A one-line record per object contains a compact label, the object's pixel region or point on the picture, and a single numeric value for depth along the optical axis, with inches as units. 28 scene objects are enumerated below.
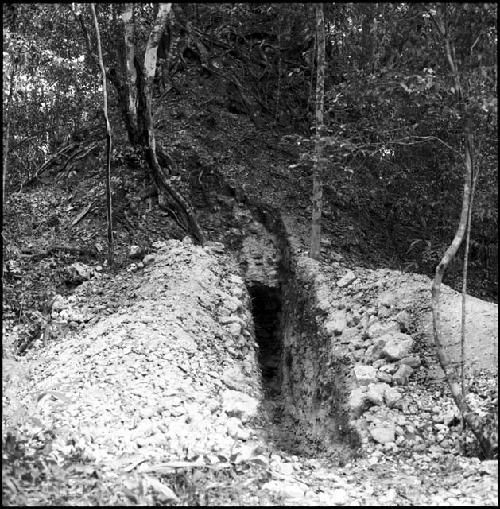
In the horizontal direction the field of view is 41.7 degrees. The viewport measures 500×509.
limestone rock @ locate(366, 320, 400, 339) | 434.9
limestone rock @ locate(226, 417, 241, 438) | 334.9
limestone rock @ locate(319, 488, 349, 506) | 276.6
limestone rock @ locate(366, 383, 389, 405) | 381.4
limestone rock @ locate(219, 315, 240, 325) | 489.6
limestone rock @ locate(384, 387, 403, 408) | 376.2
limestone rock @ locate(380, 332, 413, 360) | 410.9
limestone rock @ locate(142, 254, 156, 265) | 547.2
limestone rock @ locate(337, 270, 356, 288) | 509.7
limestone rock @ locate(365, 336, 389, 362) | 421.1
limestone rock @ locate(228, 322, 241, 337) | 484.4
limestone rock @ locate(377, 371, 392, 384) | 398.0
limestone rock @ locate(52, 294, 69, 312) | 491.2
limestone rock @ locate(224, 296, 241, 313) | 510.9
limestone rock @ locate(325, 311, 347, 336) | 468.1
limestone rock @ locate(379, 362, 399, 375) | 404.5
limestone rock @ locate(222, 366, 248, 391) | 410.0
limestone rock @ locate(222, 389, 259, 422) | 368.2
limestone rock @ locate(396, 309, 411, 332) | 435.5
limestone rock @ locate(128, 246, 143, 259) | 556.1
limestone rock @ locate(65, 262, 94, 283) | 526.0
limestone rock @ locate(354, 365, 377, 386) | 403.5
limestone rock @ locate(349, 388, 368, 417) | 385.4
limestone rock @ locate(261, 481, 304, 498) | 277.0
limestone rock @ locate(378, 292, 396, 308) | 457.1
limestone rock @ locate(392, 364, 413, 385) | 393.7
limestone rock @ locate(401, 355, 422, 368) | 403.6
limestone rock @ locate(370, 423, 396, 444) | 352.5
